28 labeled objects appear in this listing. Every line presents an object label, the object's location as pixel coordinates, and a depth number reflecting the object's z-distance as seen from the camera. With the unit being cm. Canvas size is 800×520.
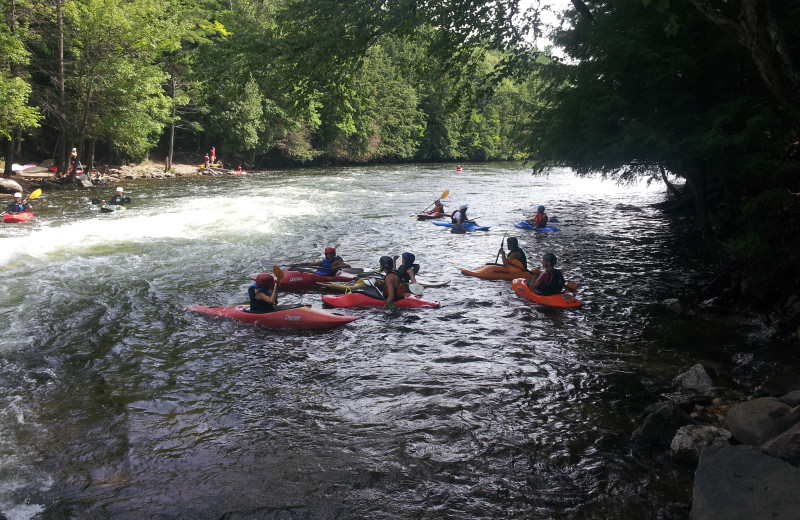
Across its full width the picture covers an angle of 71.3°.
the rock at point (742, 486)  333
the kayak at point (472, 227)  1706
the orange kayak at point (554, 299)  941
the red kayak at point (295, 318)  851
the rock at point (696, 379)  600
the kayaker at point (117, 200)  1877
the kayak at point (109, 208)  1772
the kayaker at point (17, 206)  1582
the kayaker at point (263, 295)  861
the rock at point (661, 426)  491
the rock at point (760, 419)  441
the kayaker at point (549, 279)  968
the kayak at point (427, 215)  1892
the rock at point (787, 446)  386
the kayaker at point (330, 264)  1095
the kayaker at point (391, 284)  939
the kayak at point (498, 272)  1123
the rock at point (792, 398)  483
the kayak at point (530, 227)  1691
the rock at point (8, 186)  2072
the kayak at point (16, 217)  1540
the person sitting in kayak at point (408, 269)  1012
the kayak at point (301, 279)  1079
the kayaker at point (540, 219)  1712
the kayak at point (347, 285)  1008
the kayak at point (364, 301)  955
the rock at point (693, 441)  457
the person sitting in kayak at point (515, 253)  1130
